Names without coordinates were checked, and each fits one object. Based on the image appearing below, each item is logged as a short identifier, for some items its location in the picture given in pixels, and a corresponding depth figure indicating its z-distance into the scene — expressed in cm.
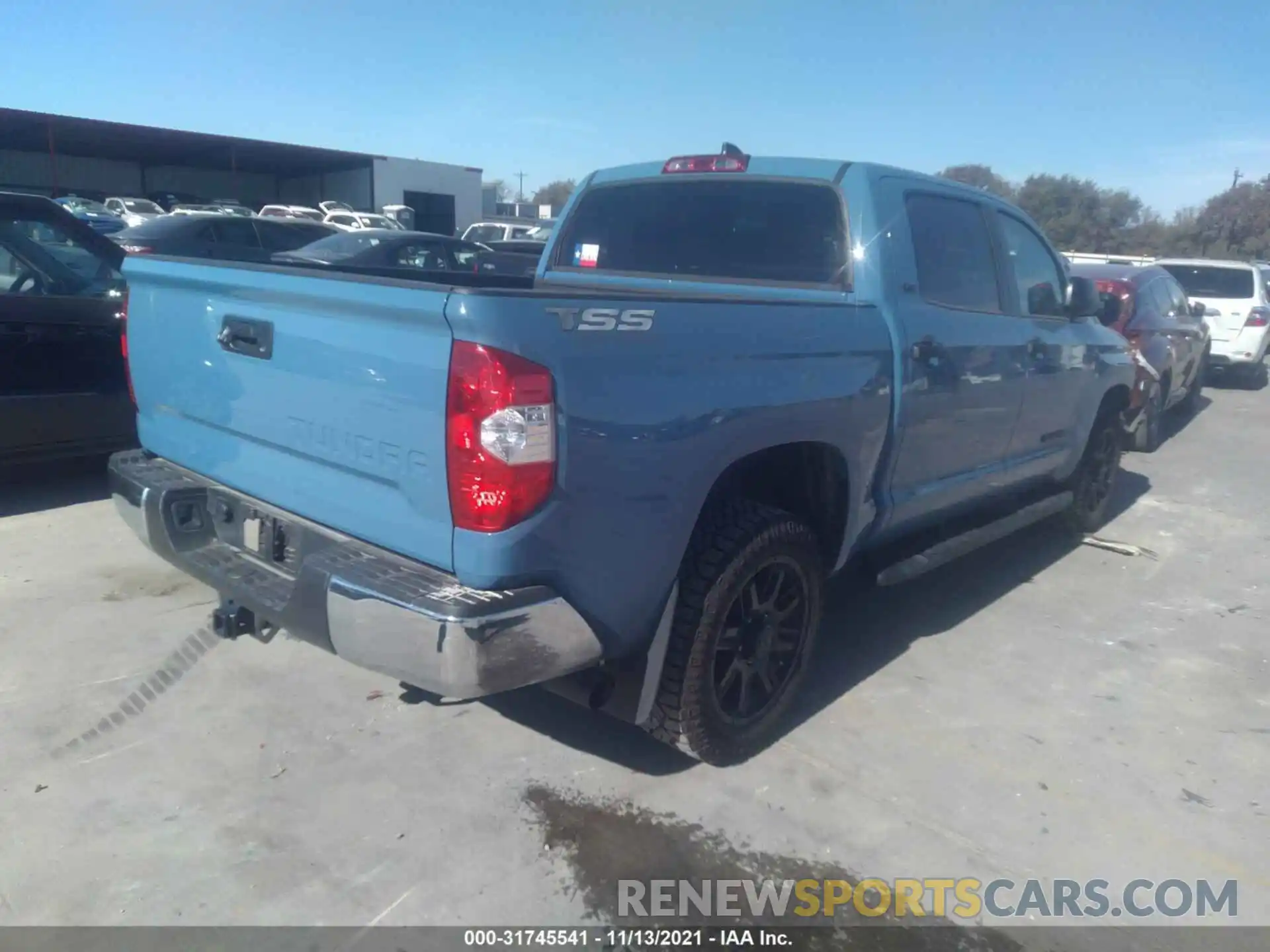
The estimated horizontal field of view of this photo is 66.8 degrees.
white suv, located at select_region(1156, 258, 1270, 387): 1321
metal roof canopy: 3806
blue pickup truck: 237
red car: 822
